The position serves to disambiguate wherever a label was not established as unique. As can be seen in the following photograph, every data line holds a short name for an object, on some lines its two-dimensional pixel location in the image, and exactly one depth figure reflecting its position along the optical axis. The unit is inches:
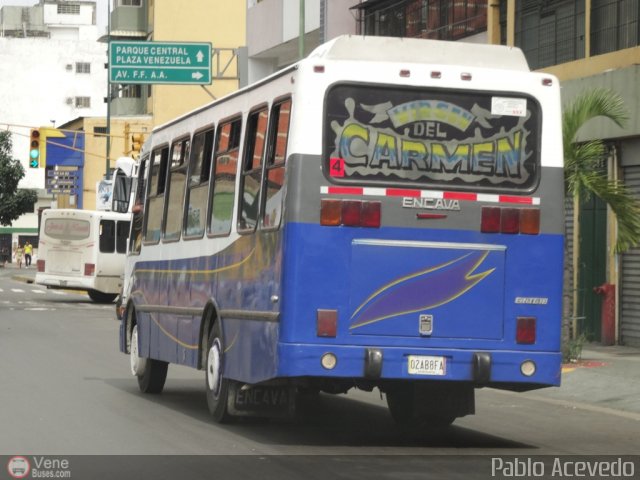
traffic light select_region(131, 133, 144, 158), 1739.7
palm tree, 791.7
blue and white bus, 462.0
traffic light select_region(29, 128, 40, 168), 1875.0
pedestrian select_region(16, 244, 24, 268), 3823.6
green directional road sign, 1435.8
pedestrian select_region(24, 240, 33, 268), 3878.0
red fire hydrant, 946.1
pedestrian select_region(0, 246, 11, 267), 4269.2
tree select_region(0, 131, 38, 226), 3543.3
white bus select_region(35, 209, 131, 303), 1776.6
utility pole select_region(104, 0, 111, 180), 2473.8
